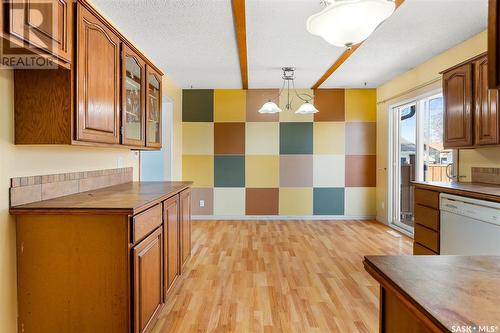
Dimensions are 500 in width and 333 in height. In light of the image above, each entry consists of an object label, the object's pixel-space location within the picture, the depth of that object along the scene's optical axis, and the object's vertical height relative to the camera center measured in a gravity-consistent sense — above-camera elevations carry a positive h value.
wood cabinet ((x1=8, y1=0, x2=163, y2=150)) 1.61 +0.53
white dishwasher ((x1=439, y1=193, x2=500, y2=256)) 2.17 -0.52
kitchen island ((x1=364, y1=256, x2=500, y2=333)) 0.61 -0.33
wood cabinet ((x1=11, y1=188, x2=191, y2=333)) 1.61 -0.60
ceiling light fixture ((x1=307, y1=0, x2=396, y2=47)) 1.28 +0.71
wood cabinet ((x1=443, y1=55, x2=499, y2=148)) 2.65 +0.59
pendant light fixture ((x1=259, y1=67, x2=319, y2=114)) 4.21 +1.36
